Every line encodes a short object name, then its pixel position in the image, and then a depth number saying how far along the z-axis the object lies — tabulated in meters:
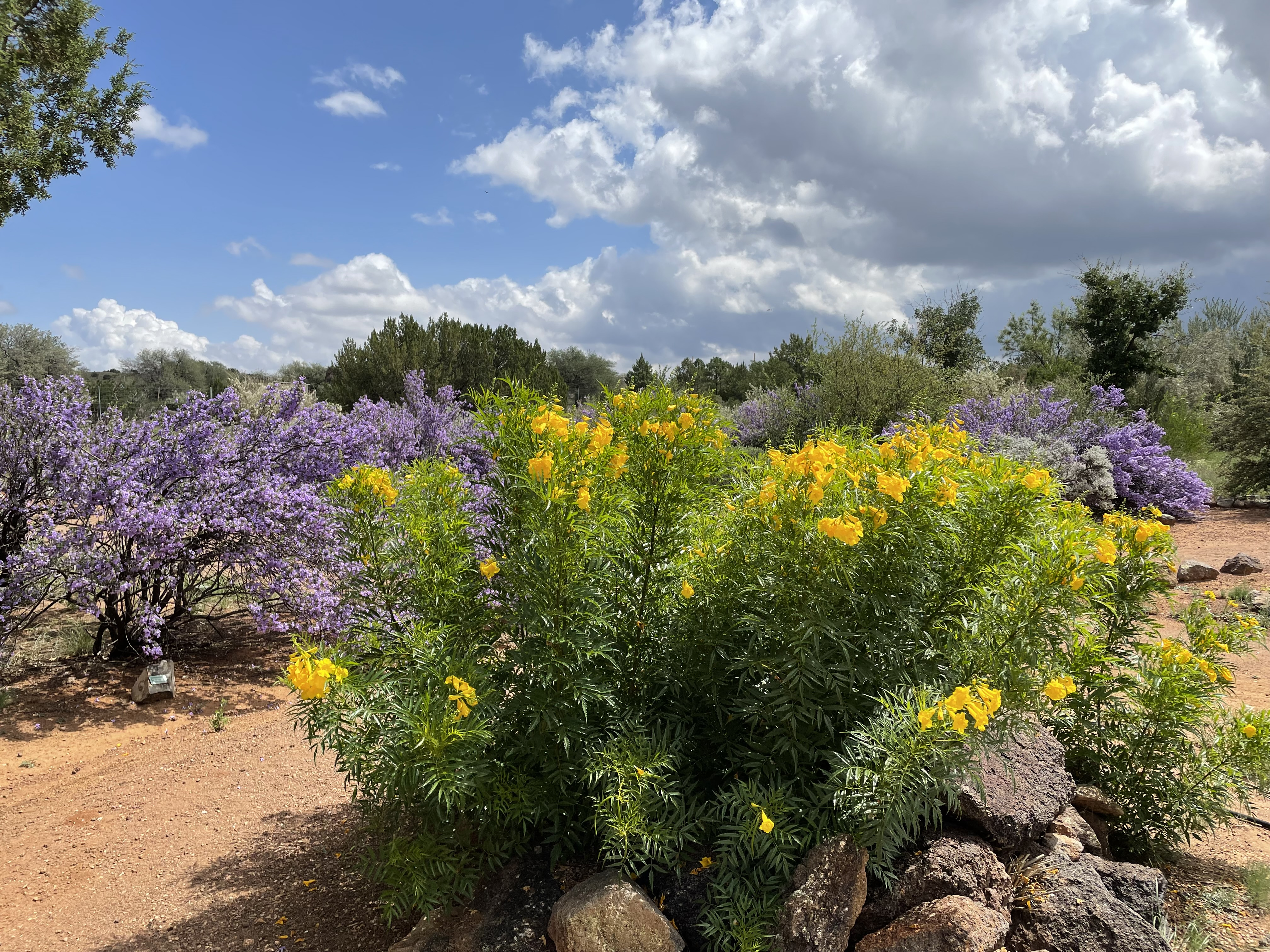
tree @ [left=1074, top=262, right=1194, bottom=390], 19.36
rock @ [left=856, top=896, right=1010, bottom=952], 2.14
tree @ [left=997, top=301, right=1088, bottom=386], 24.77
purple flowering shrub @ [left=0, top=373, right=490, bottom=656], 5.01
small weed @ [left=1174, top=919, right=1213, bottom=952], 2.56
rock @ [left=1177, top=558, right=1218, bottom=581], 7.75
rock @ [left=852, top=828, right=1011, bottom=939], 2.32
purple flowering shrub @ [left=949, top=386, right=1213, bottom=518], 10.34
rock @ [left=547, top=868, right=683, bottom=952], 2.15
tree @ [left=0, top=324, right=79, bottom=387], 25.86
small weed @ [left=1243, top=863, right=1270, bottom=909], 2.81
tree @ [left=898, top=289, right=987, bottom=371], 16.25
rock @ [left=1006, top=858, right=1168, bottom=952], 2.34
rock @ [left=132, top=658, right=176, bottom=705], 5.29
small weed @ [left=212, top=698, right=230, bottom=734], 4.97
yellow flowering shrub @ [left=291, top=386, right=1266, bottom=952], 2.13
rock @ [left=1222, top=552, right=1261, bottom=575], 7.93
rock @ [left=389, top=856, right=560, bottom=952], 2.30
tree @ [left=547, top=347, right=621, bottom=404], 41.75
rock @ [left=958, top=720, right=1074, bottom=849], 2.52
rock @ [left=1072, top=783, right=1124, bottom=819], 2.99
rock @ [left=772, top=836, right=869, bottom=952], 2.14
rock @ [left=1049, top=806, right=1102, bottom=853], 2.74
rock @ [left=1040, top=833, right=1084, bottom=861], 2.59
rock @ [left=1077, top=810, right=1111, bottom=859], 3.01
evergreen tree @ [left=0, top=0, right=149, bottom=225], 10.38
